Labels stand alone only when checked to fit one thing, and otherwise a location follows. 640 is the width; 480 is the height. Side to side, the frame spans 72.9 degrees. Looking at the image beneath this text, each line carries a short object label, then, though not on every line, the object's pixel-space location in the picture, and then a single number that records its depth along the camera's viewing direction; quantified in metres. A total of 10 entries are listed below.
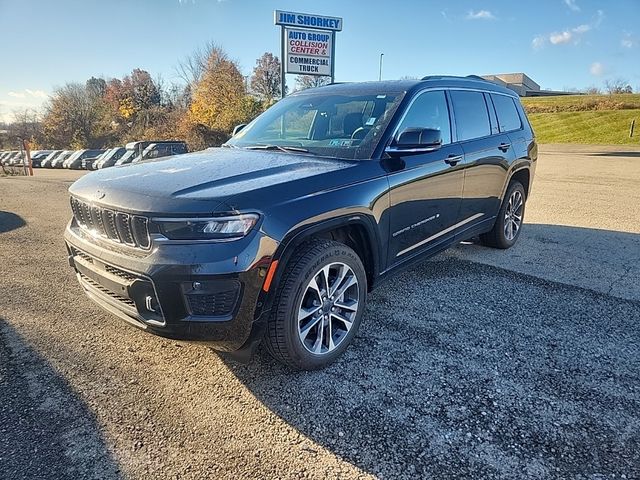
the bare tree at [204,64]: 37.88
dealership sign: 12.88
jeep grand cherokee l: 2.30
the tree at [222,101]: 32.31
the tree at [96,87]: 62.14
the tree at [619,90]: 53.25
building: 71.05
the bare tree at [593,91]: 61.78
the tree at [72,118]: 57.44
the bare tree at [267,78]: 40.56
